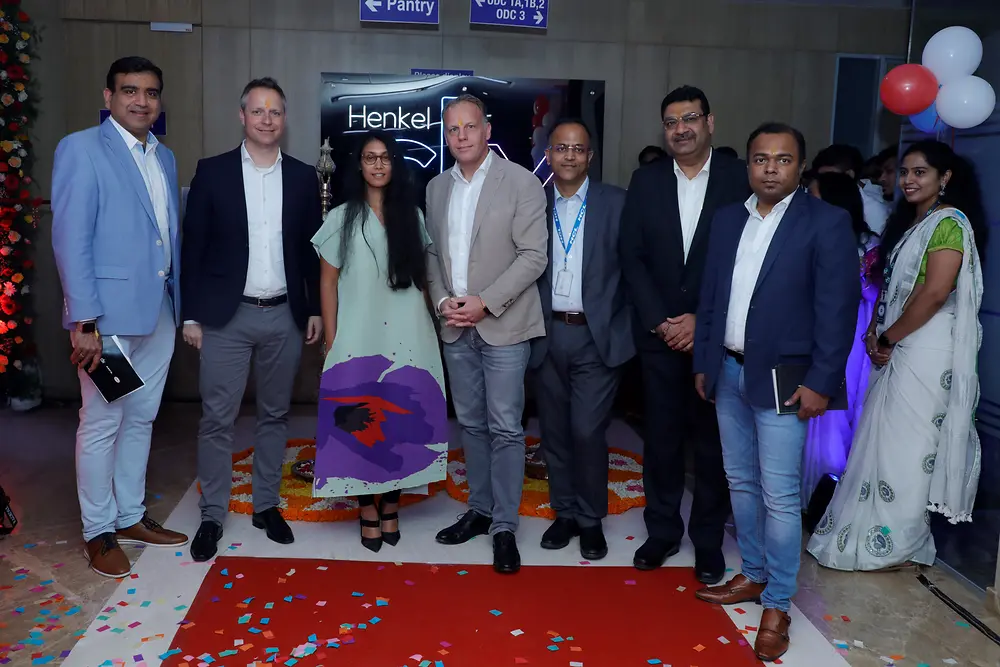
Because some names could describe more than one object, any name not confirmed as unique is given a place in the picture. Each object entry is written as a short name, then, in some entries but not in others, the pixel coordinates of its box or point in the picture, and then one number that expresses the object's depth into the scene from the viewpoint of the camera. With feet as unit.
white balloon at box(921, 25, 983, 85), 11.05
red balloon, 11.44
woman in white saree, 10.56
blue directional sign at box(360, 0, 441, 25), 18.26
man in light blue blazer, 9.94
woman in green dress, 10.76
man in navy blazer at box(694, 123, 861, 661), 8.63
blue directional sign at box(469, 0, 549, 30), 18.35
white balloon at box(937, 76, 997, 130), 10.79
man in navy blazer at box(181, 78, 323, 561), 10.72
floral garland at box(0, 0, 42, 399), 16.76
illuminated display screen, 18.38
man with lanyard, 10.87
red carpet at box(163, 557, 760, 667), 8.63
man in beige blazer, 10.54
